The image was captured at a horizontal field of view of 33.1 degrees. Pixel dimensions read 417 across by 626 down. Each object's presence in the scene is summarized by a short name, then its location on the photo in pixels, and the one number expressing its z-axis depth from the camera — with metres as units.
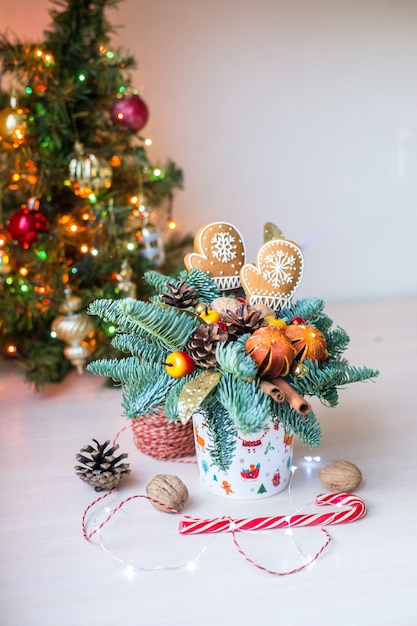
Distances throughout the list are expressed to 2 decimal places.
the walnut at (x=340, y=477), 0.73
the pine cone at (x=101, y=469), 0.77
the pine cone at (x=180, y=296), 0.72
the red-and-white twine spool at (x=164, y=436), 0.83
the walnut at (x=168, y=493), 0.72
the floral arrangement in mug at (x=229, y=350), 0.64
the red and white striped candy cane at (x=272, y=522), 0.69
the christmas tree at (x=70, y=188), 1.06
